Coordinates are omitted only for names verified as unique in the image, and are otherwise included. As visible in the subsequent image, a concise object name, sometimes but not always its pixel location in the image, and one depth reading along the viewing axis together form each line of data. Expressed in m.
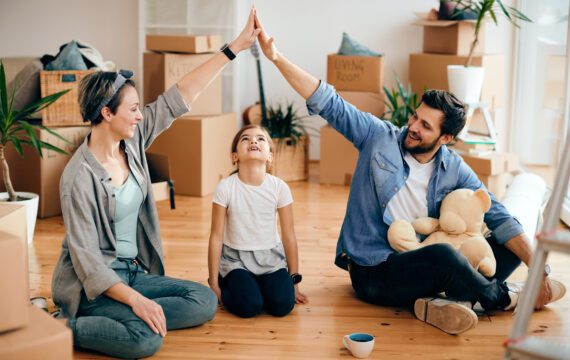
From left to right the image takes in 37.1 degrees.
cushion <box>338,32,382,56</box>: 5.52
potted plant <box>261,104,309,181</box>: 5.63
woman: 2.71
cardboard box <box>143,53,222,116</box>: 5.07
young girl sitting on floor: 3.14
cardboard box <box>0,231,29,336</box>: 2.17
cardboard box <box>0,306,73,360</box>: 2.14
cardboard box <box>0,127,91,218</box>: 4.55
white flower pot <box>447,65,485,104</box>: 4.87
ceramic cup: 2.70
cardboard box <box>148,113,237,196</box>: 5.14
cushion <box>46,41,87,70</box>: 4.61
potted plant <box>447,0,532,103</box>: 4.83
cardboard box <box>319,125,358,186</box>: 5.59
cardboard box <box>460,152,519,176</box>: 4.76
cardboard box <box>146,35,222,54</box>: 5.04
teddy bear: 3.02
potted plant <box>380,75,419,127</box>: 5.17
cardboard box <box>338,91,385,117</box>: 5.54
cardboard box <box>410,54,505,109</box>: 5.24
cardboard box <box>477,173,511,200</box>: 4.83
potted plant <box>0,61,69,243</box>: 3.94
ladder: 1.93
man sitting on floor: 3.08
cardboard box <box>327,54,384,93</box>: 5.50
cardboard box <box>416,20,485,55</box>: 5.28
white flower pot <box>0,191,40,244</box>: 4.07
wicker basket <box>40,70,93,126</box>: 4.56
